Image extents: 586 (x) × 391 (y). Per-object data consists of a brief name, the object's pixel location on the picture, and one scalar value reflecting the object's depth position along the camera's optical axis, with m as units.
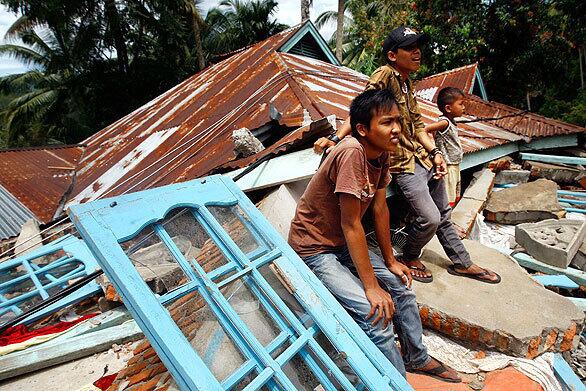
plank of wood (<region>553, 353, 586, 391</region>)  2.04
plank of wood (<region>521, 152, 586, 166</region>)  6.08
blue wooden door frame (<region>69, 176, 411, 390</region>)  1.33
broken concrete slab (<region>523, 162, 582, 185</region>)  5.83
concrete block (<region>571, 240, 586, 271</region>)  3.37
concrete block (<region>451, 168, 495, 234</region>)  3.91
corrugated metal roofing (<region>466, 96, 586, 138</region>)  7.20
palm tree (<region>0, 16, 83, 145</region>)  16.36
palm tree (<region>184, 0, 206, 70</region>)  16.53
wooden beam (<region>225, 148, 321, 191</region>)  2.79
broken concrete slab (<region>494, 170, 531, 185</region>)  5.62
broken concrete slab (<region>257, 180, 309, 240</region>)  2.61
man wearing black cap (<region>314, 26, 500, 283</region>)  2.36
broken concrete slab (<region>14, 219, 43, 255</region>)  4.29
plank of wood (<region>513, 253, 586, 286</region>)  3.19
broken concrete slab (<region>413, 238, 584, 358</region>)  2.06
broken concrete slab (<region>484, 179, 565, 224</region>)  4.23
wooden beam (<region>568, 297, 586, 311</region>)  2.76
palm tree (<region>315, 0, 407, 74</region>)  15.45
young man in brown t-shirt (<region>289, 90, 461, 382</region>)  1.72
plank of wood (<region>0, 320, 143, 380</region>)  2.36
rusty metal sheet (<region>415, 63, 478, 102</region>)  11.23
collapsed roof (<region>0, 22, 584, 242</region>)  4.12
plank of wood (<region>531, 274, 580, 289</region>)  3.08
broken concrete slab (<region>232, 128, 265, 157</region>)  3.51
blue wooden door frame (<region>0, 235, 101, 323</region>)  3.00
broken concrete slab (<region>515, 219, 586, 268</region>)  3.34
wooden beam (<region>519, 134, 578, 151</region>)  6.69
